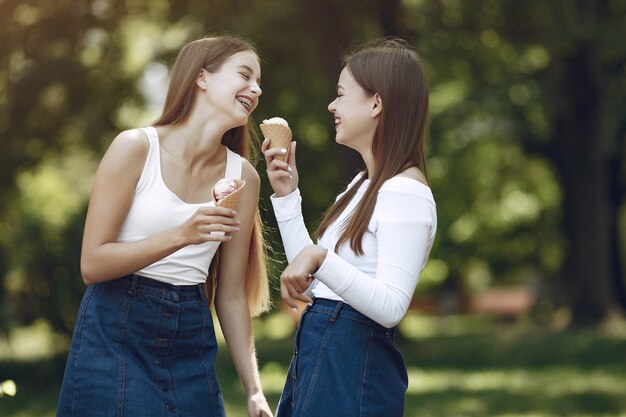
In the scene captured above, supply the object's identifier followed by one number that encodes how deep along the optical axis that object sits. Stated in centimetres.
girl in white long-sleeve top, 335
